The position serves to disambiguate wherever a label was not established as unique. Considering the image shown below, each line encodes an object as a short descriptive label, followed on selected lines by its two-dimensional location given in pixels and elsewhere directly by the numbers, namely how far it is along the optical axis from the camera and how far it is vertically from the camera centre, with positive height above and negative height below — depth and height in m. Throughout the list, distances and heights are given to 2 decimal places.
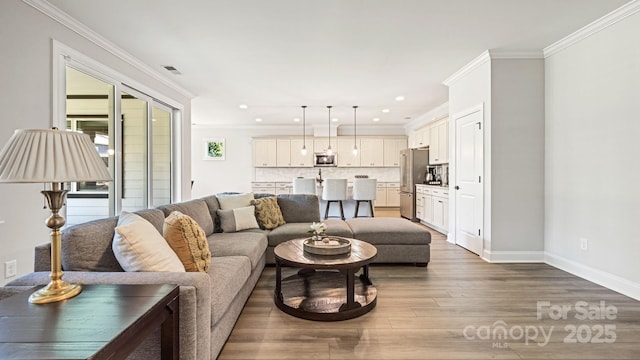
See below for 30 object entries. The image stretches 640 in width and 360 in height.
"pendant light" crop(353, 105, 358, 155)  6.31 +1.48
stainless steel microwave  8.30 +0.59
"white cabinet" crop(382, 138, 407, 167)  8.34 +0.85
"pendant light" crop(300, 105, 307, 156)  7.17 +1.33
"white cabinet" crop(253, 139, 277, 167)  8.29 +0.79
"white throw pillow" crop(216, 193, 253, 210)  3.71 -0.28
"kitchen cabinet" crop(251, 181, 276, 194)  8.30 -0.21
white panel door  3.82 -0.02
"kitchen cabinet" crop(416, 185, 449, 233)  5.21 -0.52
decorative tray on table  2.43 -0.58
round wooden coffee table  2.23 -1.03
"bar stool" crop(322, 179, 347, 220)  5.78 -0.21
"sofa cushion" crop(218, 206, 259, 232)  3.41 -0.48
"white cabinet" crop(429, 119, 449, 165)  5.66 +0.76
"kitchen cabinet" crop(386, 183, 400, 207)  8.23 -0.44
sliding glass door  3.24 +0.52
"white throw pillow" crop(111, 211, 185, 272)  1.53 -0.38
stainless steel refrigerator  6.70 +0.20
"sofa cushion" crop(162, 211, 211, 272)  1.80 -0.39
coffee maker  6.54 +0.08
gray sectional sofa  1.38 -0.62
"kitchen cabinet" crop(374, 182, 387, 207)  8.20 -0.44
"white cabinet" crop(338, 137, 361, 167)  8.33 +0.76
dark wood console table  0.88 -0.50
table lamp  1.09 +0.05
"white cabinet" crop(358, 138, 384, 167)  8.34 +0.79
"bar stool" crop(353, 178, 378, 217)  5.75 -0.19
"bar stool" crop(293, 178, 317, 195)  5.95 -0.13
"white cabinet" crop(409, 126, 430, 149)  6.66 +1.02
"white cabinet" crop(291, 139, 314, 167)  8.31 +0.73
